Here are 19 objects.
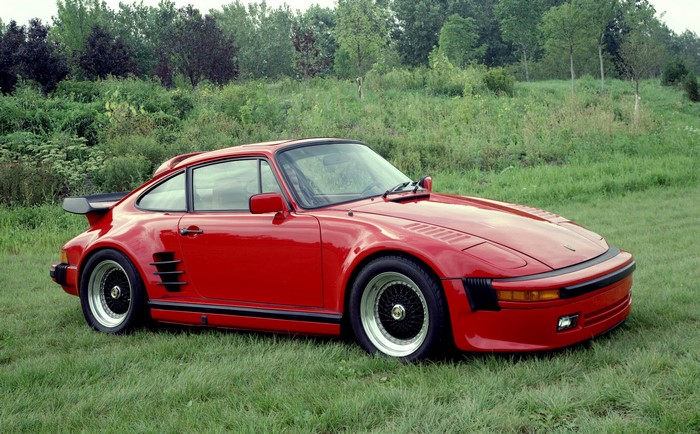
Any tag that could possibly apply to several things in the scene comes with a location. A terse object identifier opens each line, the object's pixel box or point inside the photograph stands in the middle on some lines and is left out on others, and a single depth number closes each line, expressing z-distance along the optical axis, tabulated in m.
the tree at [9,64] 23.55
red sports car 4.36
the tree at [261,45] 59.31
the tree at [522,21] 60.97
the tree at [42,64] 23.81
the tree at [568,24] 37.75
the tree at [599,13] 39.31
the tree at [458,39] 53.96
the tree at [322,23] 70.56
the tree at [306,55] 39.34
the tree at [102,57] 29.80
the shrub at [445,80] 27.27
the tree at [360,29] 30.61
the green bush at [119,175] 14.37
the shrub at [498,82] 27.77
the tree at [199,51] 31.20
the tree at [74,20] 45.78
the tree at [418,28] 71.81
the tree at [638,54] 27.22
